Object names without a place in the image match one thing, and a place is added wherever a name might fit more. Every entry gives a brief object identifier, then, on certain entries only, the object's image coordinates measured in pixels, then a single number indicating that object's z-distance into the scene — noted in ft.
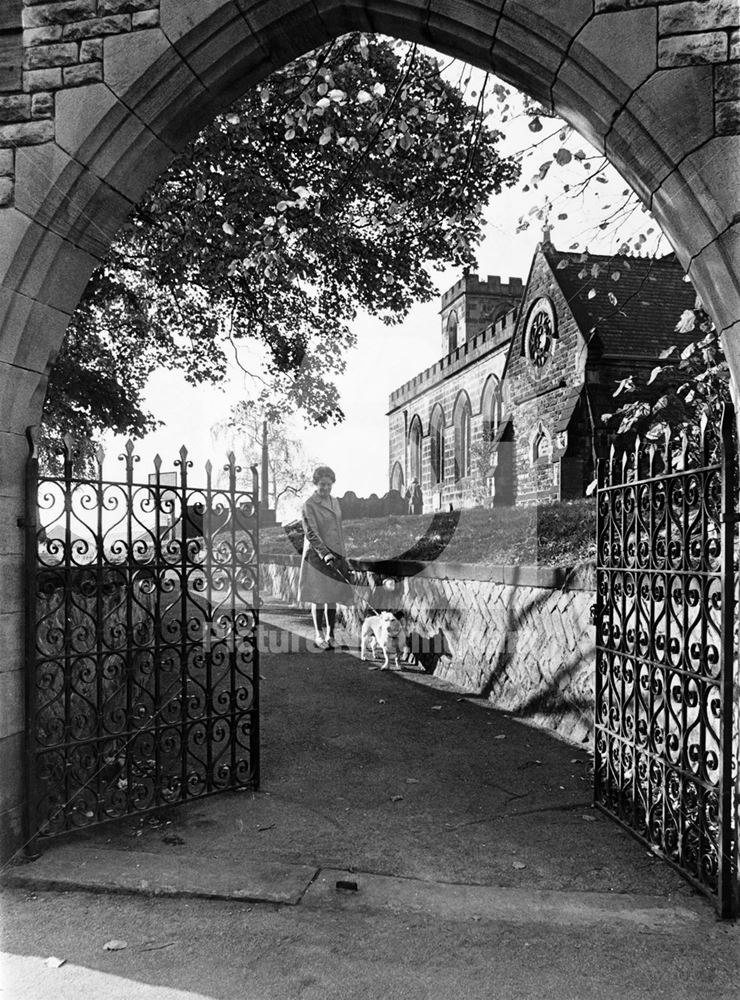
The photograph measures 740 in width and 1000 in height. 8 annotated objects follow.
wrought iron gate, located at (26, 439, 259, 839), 13.48
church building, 60.44
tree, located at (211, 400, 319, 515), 162.04
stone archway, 11.35
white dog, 29.30
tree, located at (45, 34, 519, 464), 24.00
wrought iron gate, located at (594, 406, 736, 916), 10.93
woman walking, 29.91
